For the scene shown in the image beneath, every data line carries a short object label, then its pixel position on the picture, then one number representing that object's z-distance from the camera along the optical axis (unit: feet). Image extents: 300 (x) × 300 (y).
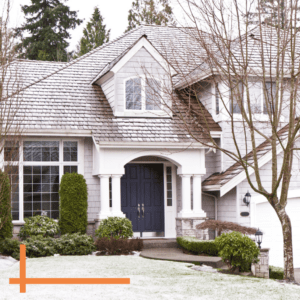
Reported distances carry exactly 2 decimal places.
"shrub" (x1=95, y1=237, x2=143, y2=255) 43.09
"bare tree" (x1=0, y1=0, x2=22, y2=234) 36.01
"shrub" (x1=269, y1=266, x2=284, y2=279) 37.66
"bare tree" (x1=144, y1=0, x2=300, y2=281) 28.91
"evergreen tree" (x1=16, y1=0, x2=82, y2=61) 105.09
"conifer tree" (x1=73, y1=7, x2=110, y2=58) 98.72
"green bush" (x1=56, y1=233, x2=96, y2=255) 42.86
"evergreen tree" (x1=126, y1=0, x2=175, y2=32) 102.55
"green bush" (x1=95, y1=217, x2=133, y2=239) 44.96
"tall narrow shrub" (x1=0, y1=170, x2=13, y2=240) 41.98
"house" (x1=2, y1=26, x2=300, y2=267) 48.29
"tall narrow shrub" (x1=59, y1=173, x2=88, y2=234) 46.83
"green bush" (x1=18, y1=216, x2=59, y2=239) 45.80
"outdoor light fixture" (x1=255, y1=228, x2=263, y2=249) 38.27
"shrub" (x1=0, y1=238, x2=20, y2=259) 41.63
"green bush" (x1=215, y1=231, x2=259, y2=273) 34.99
